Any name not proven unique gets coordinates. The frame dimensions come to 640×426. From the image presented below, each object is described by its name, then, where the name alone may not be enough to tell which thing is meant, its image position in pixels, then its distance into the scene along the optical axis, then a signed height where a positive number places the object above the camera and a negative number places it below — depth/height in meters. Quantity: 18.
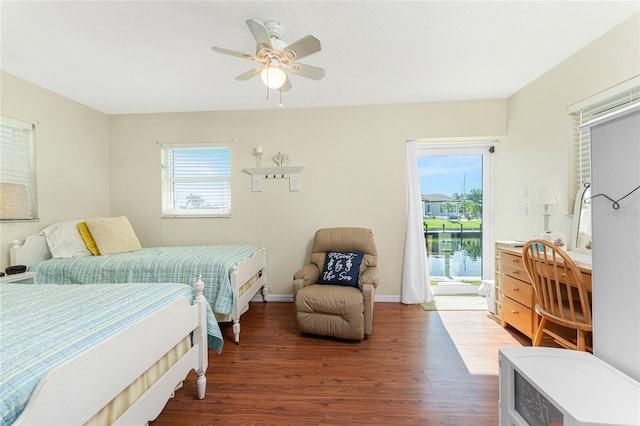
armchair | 2.42 -0.77
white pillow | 2.66 -0.30
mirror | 2.25 -0.14
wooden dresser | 2.33 -0.79
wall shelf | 3.51 +0.47
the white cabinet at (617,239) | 0.97 -0.12
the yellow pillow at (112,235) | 2.85 -0.27
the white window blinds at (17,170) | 2.29 +0.41
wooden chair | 1.71 -0.67
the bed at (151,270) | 2.39 -0.54
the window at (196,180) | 3.66 +0.41
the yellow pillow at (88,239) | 2.83 -0.30
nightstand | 2.18 -0.56
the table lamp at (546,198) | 2.41 +0.09
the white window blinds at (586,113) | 1.98 +0.79
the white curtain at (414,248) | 3.40 -0.50
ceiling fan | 1.68 +1.05
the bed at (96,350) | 0.83 -0.53
